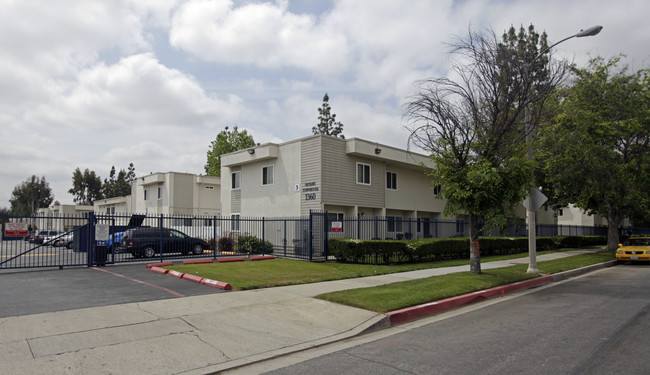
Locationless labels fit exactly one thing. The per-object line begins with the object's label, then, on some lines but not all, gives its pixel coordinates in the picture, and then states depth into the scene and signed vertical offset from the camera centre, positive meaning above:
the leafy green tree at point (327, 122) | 68.94 +14.85
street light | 15.30 -0.41
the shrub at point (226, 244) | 22.14 -1.43
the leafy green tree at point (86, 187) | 97.62 +6.95
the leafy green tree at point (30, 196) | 90.12 +4.69
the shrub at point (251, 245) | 21.56 -1.46
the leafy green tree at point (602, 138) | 22.69 +4.08
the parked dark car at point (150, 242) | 18.06 -1.06
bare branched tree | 13.56 +2.66
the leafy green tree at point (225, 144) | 51.83 +8.65
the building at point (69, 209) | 59.59 +1.23
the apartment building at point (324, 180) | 23.67 +2.16
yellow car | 21.34 -1.88
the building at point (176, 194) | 38.16 +2.09
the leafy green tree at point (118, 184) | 101.25 +7.89
